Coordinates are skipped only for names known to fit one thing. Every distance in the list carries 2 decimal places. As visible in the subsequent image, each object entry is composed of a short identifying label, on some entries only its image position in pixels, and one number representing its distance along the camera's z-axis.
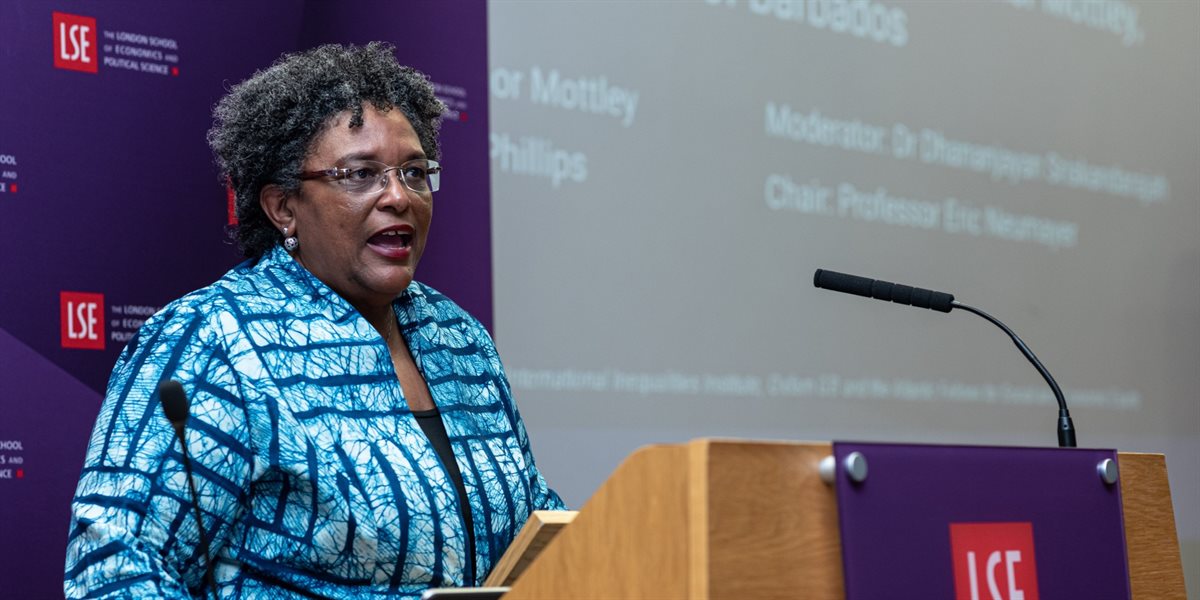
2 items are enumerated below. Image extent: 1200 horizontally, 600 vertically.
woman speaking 5.44
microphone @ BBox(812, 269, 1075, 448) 5.64
